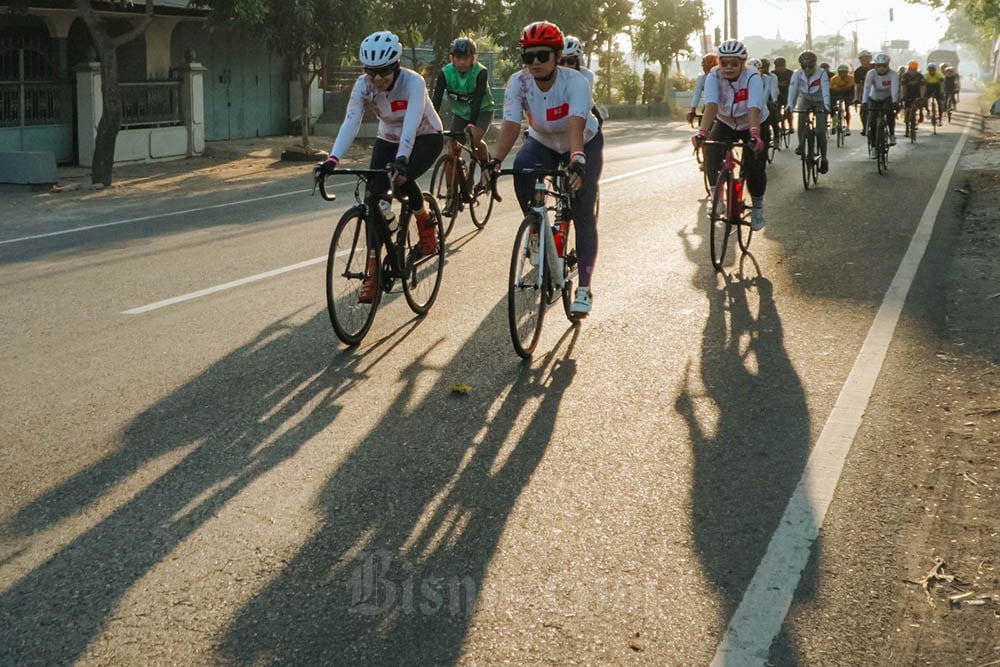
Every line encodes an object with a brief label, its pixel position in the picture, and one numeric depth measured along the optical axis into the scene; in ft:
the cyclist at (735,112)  35.45
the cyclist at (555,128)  24.16
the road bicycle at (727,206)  33.88
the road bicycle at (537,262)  23.30
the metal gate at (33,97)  73.81
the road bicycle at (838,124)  82.79
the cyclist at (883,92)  65.92
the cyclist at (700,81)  42.18
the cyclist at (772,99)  61.99
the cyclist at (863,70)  69.56
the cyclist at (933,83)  108.29
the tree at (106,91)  65.36
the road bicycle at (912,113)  89.04
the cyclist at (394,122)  25.27
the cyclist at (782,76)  83.30
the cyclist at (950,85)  131.79
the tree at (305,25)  79.77
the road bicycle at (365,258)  24.27
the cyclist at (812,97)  56.85
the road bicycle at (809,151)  55.98
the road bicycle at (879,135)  62.54
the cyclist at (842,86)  77.41
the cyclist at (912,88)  89.76
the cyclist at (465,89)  38.86
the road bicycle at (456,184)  38.75
